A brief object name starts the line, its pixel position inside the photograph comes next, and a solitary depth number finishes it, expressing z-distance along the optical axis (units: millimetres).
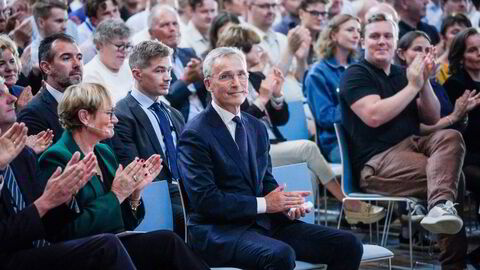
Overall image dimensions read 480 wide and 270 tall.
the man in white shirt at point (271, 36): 10492
